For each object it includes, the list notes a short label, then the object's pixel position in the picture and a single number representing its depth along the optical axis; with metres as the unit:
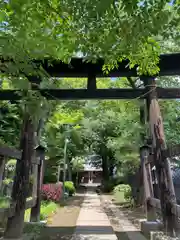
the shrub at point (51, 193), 10.34
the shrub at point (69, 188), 15.48
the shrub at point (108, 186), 20.98
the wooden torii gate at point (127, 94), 4.11
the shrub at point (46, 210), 6.26
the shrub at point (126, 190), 10.95
